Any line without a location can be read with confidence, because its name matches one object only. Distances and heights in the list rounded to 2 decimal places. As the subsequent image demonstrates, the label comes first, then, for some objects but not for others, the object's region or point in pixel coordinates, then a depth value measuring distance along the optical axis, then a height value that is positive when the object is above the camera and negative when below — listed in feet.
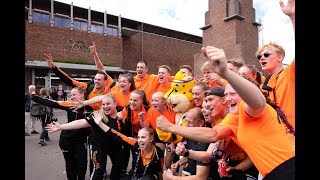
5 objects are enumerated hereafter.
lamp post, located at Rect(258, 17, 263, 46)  67.81 +16.42
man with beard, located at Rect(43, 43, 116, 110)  16.02 +0.49
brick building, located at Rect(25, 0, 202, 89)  78.33 +17.30
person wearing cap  8.07 -1.83
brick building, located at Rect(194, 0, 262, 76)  62.13 +15.24
